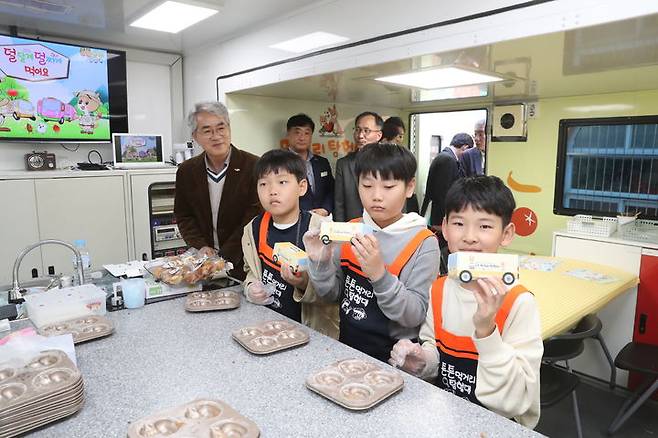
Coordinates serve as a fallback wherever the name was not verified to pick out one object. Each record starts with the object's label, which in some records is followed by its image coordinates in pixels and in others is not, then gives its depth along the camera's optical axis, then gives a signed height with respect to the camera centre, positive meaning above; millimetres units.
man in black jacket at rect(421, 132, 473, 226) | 4332 -77
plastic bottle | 2104 -487
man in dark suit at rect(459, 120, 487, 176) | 4430 +84
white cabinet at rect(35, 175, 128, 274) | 3703 -476
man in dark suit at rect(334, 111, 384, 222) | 3434 -175
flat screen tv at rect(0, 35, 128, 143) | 3678 +619
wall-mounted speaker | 4047 +384
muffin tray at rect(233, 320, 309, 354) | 1437 -587
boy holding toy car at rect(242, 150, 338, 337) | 1927 -334
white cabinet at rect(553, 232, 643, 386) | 3006 -968
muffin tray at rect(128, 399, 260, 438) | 996 -604
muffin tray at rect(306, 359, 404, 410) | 1135 -597
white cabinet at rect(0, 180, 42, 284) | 3508 -508
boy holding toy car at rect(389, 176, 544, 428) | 1146 -471
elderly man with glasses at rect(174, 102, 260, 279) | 2625 -167
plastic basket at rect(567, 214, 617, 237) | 3168 -439
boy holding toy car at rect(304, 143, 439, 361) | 1592 -334
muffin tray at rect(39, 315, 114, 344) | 1537 -593
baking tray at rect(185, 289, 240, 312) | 1818 -580
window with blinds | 3426 -14
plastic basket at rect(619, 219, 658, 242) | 3074 -478
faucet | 1824 -512
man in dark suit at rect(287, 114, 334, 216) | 3701 -48
